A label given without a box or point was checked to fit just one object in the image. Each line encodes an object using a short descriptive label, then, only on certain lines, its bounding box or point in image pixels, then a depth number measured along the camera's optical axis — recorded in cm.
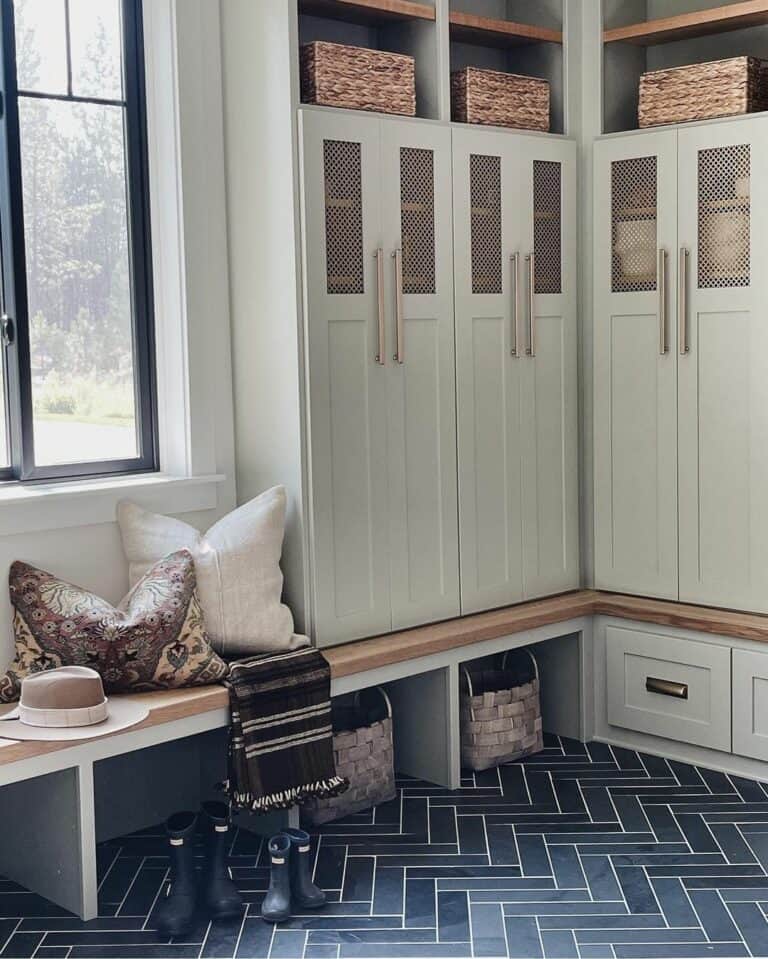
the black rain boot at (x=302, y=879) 351
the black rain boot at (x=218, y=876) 347
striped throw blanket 369
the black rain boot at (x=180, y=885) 337
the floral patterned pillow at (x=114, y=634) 358
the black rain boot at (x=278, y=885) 344
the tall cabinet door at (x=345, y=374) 402
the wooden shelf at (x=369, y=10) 416
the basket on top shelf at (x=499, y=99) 446
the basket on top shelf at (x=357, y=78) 402
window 379
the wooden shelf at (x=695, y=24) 443
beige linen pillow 386
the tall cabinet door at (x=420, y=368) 423
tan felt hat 337
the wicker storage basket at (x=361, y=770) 410
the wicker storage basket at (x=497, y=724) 451
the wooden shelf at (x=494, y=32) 448
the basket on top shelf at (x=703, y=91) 438
